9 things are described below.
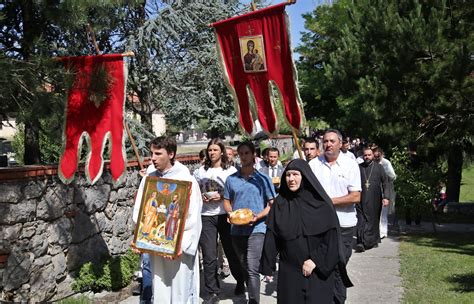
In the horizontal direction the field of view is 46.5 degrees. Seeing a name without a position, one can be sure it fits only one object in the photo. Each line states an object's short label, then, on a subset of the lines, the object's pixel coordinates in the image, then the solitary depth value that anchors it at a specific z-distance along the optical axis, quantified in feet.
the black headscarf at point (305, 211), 14.58
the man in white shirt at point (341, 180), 19.26
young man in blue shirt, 19.89
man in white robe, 16.89
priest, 32.91
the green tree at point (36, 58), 17.10
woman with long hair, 21.34
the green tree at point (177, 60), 42.24
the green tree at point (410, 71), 36.81
